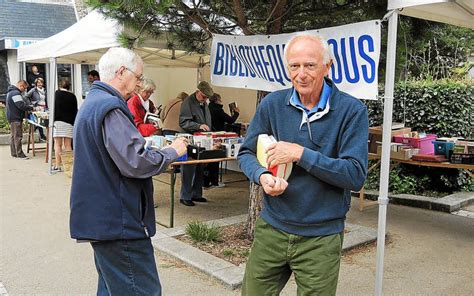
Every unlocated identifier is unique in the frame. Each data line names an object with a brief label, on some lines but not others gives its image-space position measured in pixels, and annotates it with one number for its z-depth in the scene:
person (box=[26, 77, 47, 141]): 12.62
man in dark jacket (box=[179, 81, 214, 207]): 6.65
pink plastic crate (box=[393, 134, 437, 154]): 6.01
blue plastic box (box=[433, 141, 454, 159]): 5.73
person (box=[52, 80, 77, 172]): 9.16
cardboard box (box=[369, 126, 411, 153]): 6.30
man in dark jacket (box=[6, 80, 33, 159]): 10.73
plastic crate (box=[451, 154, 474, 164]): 5.45
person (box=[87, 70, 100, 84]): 8.56
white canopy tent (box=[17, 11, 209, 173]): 6.68
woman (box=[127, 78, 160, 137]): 5.86
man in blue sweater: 2.09
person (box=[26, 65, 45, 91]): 16.09
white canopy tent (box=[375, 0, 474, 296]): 3.32
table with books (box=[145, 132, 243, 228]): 5.49
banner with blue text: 3.55
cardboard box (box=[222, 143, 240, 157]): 5.89
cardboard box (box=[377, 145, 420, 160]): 5.85
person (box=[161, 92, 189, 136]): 7.02
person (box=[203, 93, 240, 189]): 8.09
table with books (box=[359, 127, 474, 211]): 5.52
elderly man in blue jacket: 2.39
